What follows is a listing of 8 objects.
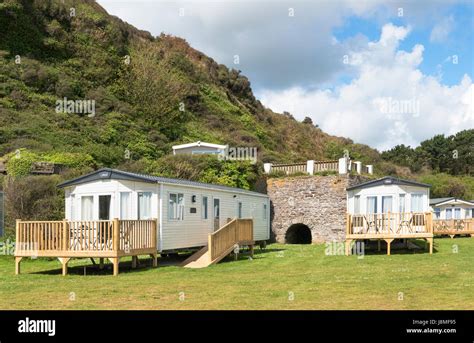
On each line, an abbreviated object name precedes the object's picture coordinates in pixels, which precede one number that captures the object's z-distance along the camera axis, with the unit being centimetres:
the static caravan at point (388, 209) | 2369
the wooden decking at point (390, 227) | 2358
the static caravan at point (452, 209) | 4294
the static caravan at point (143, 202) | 2030
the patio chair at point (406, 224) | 2366
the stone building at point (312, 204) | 3422
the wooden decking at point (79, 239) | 1781
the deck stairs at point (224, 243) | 2064
